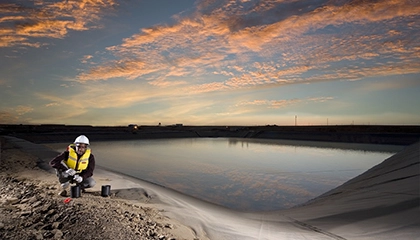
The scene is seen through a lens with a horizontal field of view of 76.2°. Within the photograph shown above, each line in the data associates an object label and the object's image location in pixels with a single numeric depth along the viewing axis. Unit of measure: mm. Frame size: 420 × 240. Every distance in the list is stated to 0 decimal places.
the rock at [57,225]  4058
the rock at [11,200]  5975
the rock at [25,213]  4925
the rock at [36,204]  5438
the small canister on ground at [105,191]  6568
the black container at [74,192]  5855
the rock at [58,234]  3717
